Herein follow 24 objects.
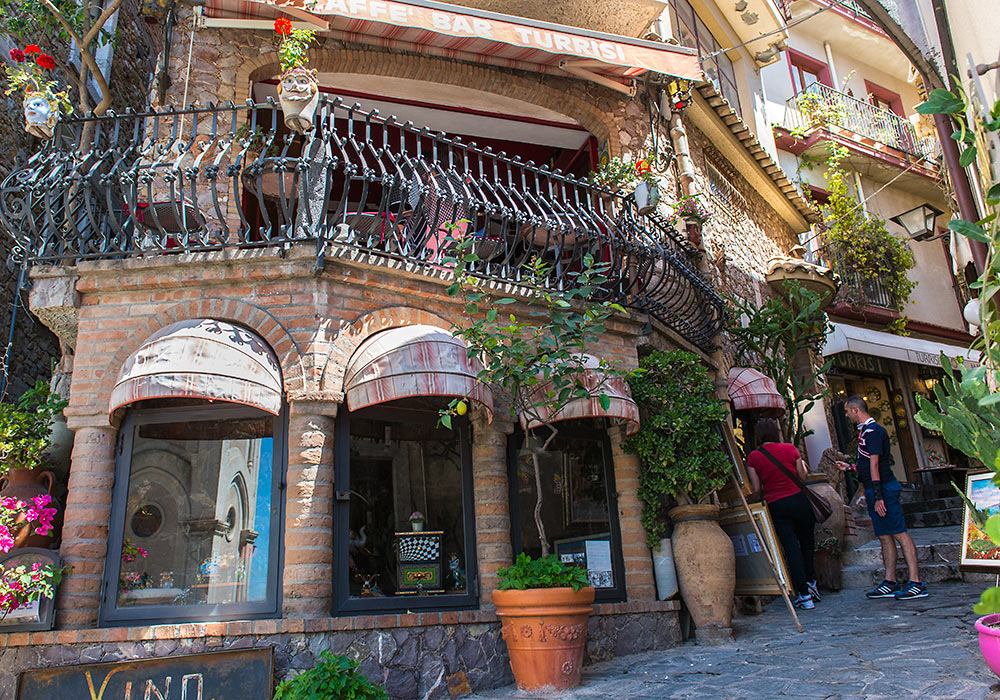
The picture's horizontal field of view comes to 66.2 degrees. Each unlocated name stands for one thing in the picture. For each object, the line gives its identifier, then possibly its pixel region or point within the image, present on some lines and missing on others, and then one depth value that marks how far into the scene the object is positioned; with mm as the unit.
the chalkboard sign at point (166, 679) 5059
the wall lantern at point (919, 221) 10523
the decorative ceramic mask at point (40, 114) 6395
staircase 8062
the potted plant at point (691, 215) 9453
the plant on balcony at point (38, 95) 6410
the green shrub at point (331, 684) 4676
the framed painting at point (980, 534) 5516
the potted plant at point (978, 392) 3699
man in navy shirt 7113
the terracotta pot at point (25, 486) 5727
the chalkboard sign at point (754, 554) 6957
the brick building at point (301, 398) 5570
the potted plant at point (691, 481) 6773
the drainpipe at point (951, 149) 5957
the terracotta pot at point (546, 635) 5441
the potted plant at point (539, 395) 5465
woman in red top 7938
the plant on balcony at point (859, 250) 15445
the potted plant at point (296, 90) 6273
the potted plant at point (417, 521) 6398
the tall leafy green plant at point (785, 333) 10344
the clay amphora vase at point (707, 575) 6762
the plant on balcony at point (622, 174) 9109
